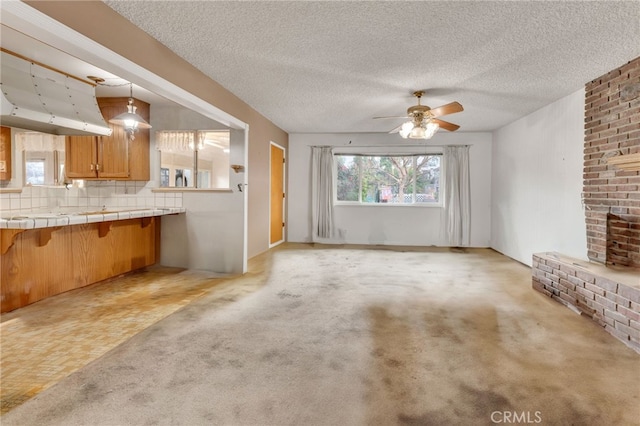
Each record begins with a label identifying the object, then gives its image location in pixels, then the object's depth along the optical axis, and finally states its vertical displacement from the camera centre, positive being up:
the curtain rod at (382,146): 6.88 +1.24
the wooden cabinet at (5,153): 4.07 +0.65
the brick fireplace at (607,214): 2.82 -0.11
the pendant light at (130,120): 3.85 +0.99
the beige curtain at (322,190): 7.16 +0.31
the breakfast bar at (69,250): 2.96 -0.50
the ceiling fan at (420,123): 4.09 +1.02
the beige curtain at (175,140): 4.73 +0.93
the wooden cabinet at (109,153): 4.61 +0.74
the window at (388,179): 7.06 +0.55
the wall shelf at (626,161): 2.89 +0.38
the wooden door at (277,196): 6.52 +0.17
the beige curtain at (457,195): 6.73 +0.18
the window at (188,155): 4.77 +0.78
